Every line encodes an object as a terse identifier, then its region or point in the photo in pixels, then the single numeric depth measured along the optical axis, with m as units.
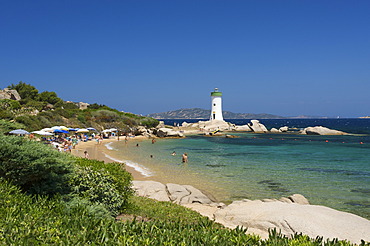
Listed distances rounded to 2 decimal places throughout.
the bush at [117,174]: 8.57
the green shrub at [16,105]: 52.20
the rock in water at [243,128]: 82.36
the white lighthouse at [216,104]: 83.94
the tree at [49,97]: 73.62
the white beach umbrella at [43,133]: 32.63
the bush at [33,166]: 6.70
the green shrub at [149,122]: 76.19
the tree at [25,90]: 70.12
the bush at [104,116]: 68.50
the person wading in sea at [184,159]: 27.41
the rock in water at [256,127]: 79.51
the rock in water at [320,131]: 66.40
